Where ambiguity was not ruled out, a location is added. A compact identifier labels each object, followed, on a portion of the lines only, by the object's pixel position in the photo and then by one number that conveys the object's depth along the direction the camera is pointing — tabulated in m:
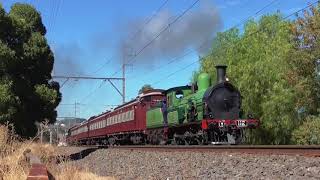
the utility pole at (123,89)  48.09
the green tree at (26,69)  22.58
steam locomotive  21.53
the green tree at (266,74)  31.34
